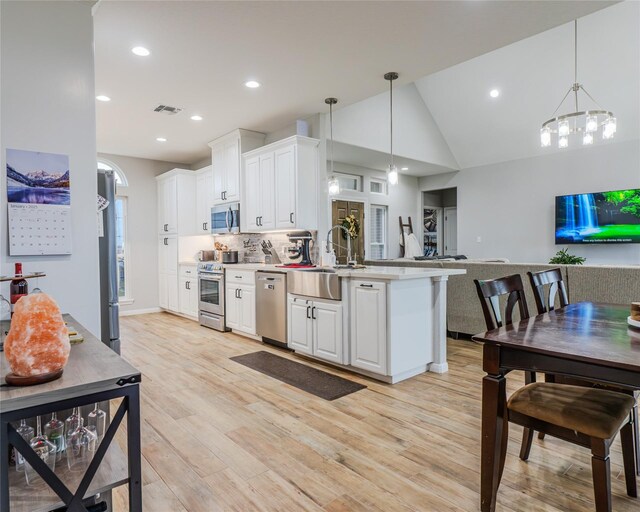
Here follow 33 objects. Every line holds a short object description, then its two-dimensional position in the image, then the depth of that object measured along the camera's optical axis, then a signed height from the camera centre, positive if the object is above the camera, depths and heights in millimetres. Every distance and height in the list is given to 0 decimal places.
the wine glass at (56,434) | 1294 -607
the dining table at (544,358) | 1312 -400
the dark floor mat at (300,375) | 3135 -1138
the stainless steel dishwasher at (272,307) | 4309 -659
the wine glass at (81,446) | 1267 -660
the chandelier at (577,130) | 4062 +1283
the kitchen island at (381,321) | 3195 -649
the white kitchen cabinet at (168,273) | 6582 -373
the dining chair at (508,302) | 1793 -273
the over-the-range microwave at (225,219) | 5543 +468
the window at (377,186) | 8326 +1360
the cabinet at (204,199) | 6211 +842
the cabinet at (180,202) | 6527 +832
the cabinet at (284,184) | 4652 +816
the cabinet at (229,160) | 5441 +1328
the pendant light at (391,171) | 3795 +779
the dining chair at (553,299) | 1965 -329
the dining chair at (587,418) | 1466 -697
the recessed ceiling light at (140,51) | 3145 +1647
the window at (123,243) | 6777 +155
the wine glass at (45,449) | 1255 -640
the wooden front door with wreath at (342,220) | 7305 +490
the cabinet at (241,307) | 4824 -737
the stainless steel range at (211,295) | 5383 -640
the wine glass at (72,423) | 1334 -589
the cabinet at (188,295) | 6035 -713
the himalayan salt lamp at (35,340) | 1053 -239
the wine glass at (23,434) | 1251 -592
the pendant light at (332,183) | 4449 +766
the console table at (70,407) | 990 -484
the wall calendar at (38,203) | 2016 +268
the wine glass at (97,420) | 1456 -632
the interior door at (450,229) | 10297 +477
